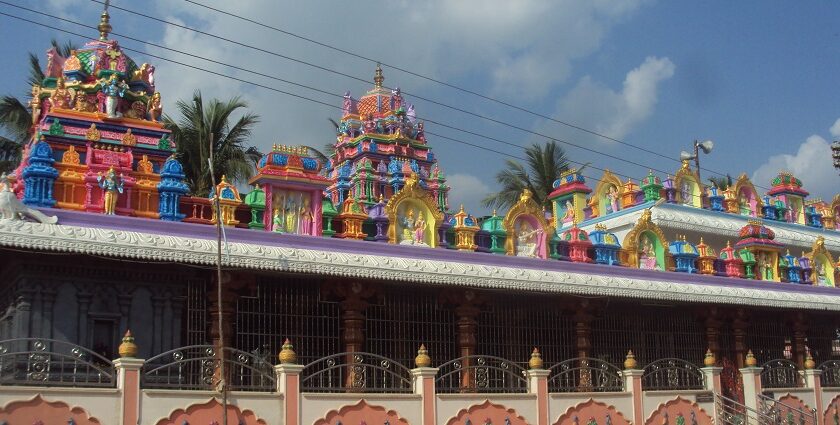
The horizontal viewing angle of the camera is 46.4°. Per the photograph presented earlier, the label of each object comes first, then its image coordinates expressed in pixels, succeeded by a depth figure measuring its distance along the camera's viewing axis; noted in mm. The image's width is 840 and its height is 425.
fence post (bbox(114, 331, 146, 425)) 13297
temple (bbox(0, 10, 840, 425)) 14945
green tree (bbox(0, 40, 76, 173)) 28875
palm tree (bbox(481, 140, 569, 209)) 39719
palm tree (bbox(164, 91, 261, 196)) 30047
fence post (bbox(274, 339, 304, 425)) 14789
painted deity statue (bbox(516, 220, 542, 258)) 21484
